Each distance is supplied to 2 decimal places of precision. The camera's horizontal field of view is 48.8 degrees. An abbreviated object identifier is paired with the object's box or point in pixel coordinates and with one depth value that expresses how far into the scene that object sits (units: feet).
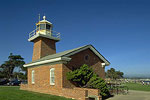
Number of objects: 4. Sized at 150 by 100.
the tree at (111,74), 213.99
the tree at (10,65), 180.50
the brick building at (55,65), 46.93
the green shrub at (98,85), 45.71
